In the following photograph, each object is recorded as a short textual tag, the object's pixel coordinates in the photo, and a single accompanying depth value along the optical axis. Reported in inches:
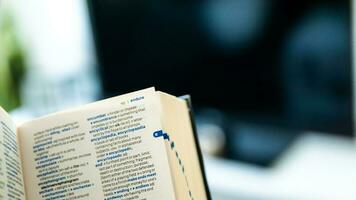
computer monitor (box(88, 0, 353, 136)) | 62.2
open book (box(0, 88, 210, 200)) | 15.5
